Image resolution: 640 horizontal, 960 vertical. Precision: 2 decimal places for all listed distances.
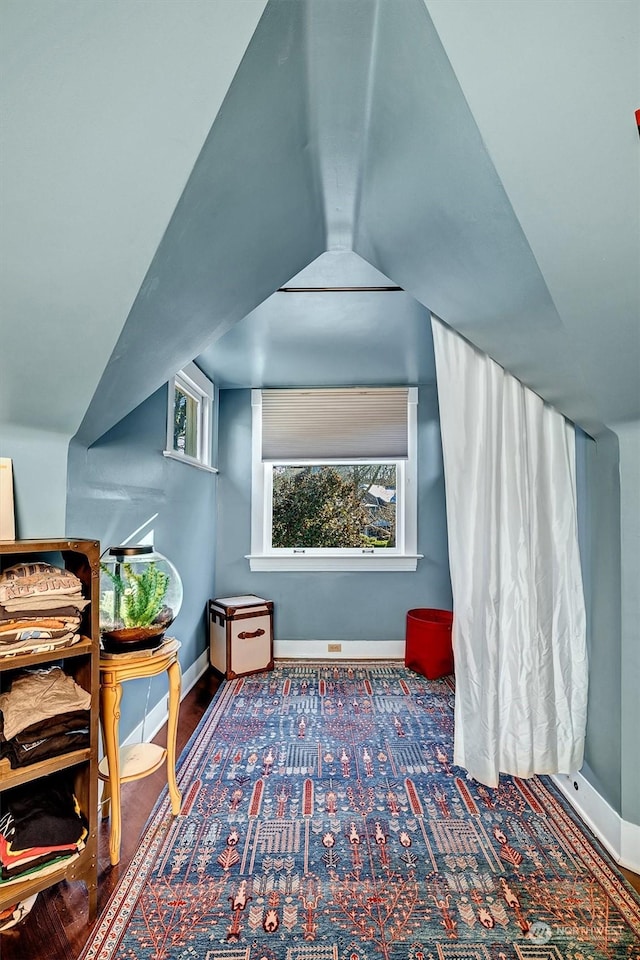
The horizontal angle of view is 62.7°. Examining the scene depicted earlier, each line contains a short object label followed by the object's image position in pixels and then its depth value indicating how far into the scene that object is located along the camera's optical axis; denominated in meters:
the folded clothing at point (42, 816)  1.51
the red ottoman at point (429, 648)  3.83
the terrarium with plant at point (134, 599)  1.97
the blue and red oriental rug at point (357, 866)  1.55
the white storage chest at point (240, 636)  3.80
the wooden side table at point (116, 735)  1.89
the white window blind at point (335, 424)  4.41
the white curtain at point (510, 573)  2.27
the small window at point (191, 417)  3.39
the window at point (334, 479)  4.40
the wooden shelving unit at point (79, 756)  1.49
